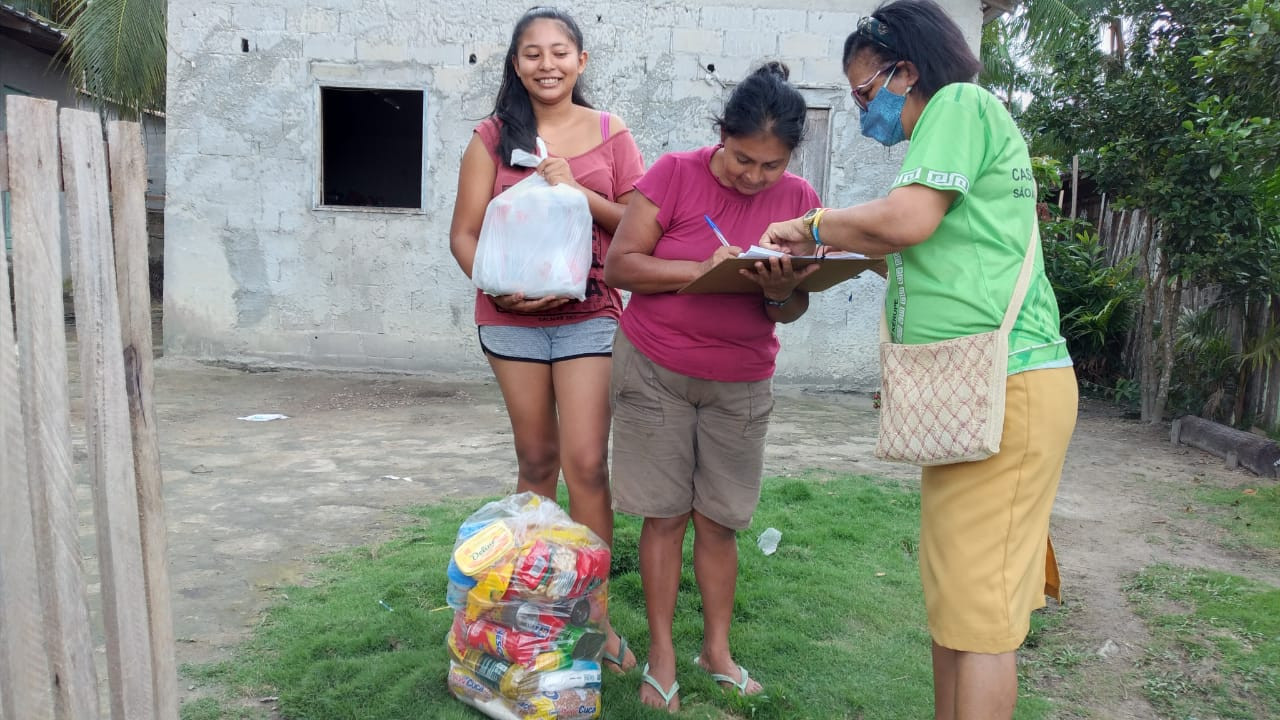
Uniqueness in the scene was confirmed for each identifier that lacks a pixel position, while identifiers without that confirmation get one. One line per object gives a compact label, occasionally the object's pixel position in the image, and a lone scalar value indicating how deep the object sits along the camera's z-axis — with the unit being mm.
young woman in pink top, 2861
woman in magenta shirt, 2617
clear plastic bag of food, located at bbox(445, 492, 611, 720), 2502
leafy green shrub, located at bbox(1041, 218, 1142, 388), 9469
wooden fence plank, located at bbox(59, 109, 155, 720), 1721
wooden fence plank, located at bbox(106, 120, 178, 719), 1809
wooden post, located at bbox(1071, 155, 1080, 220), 11633
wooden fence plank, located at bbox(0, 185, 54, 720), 1636
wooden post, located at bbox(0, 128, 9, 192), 1657
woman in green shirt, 1948
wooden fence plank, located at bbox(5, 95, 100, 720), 1656
